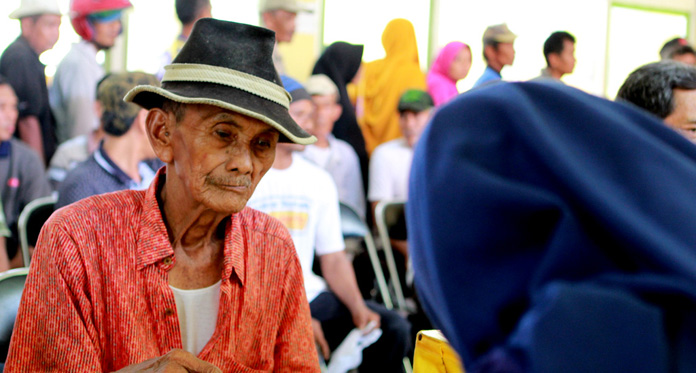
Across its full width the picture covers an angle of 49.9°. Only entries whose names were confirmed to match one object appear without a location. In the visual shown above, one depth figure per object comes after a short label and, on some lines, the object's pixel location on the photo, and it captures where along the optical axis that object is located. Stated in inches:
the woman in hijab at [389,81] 209.0
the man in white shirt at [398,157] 176.4
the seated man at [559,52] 226.2
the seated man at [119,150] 108.7
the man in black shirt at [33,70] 161.5
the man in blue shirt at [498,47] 208.1
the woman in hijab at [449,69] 212.4
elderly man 55.9
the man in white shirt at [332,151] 173.0
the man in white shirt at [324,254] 116.2
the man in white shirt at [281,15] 190.5
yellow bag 52.3
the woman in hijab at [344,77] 196.5
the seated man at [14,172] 139.3
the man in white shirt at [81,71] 171.3
